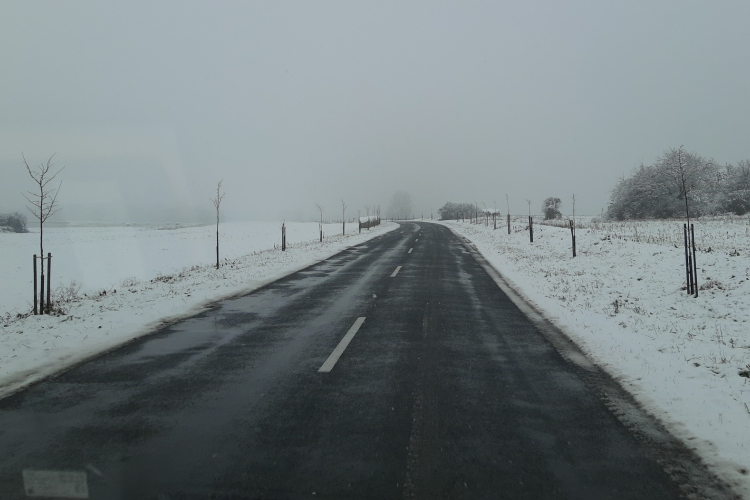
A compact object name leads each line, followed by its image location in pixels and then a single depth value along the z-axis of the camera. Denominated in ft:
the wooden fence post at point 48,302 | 28.04
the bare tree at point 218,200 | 62.49
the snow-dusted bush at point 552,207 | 249.55
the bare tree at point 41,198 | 30.00
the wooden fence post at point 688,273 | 29.84
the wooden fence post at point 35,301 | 27.69
